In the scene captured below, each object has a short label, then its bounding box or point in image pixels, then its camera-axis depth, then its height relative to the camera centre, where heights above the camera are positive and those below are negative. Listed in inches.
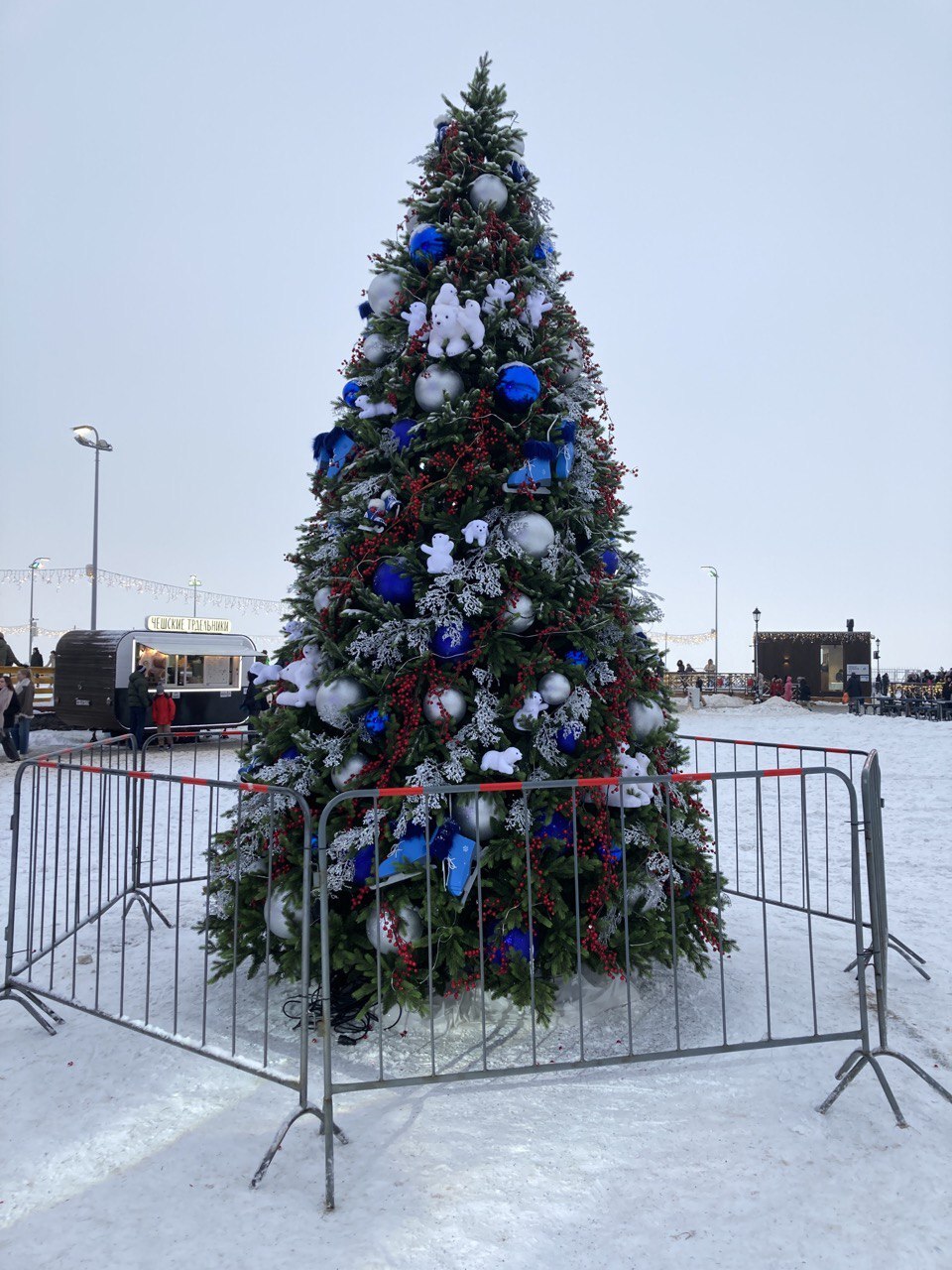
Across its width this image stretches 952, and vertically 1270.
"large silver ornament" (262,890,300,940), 160.1 -44.7
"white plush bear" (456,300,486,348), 168.9 +74.8
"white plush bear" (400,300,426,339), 174.7 +78.2
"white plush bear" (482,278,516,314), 174.1 +82.8
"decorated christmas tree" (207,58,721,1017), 157.2 +6.0
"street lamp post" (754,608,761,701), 1556.3 +78.7
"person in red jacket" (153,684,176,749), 627.2 -18.2
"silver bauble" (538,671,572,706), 163.5 -0.7
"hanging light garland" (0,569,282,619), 1701.5 +227.5
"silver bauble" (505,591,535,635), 164.9 +14.4
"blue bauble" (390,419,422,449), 175.6 +54.1
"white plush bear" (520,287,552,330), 177.0 +81.0
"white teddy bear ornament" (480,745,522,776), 157.6 -14.4
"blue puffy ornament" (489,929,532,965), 156.3 -50.1
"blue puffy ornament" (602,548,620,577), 184.9 +27.8
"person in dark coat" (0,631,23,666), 809.5 +31.2
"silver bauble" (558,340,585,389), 182.5 +71.2
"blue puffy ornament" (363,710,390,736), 164.1 -7.2
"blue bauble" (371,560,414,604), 168.6 +20.7
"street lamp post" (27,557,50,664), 1708.9 +258.0
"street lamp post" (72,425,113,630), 856.3 +257.7
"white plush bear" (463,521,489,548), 164.2 +30.6
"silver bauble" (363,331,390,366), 183.9 +75.2
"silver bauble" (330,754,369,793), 164.4 -16.8
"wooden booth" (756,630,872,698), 1519.4 +52.4
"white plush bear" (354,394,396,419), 177.9 +60.1
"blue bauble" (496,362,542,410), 169.8 +62.2
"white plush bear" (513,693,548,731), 161.2 -5.0
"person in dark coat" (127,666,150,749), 625.9 -10.5
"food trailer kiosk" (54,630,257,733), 685.3 +9.6
